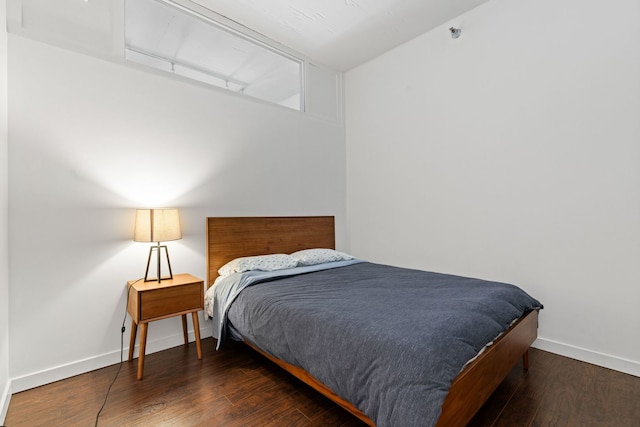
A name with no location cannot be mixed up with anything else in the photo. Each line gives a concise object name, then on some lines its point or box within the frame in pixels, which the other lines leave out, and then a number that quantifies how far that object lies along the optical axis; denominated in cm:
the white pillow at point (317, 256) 303
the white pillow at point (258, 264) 263
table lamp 223
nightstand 210
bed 131
